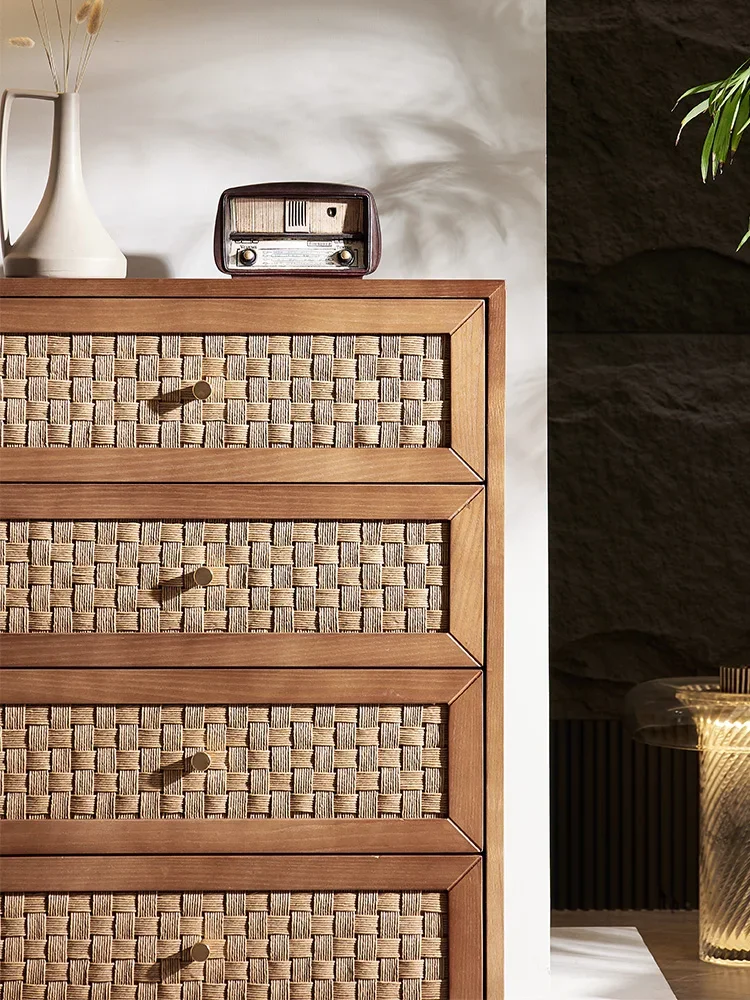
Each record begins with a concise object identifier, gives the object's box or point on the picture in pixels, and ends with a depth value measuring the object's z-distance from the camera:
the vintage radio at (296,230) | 2.47
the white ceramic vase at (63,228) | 2.48
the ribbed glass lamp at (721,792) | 2.92
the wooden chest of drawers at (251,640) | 2.39
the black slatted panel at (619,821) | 3.31
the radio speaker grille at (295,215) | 2.47
